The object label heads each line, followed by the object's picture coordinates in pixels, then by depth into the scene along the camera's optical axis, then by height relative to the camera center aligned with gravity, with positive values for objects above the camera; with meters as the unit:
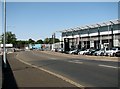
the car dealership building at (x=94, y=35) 38.13 +3.49
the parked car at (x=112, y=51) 24.39 -1.20
